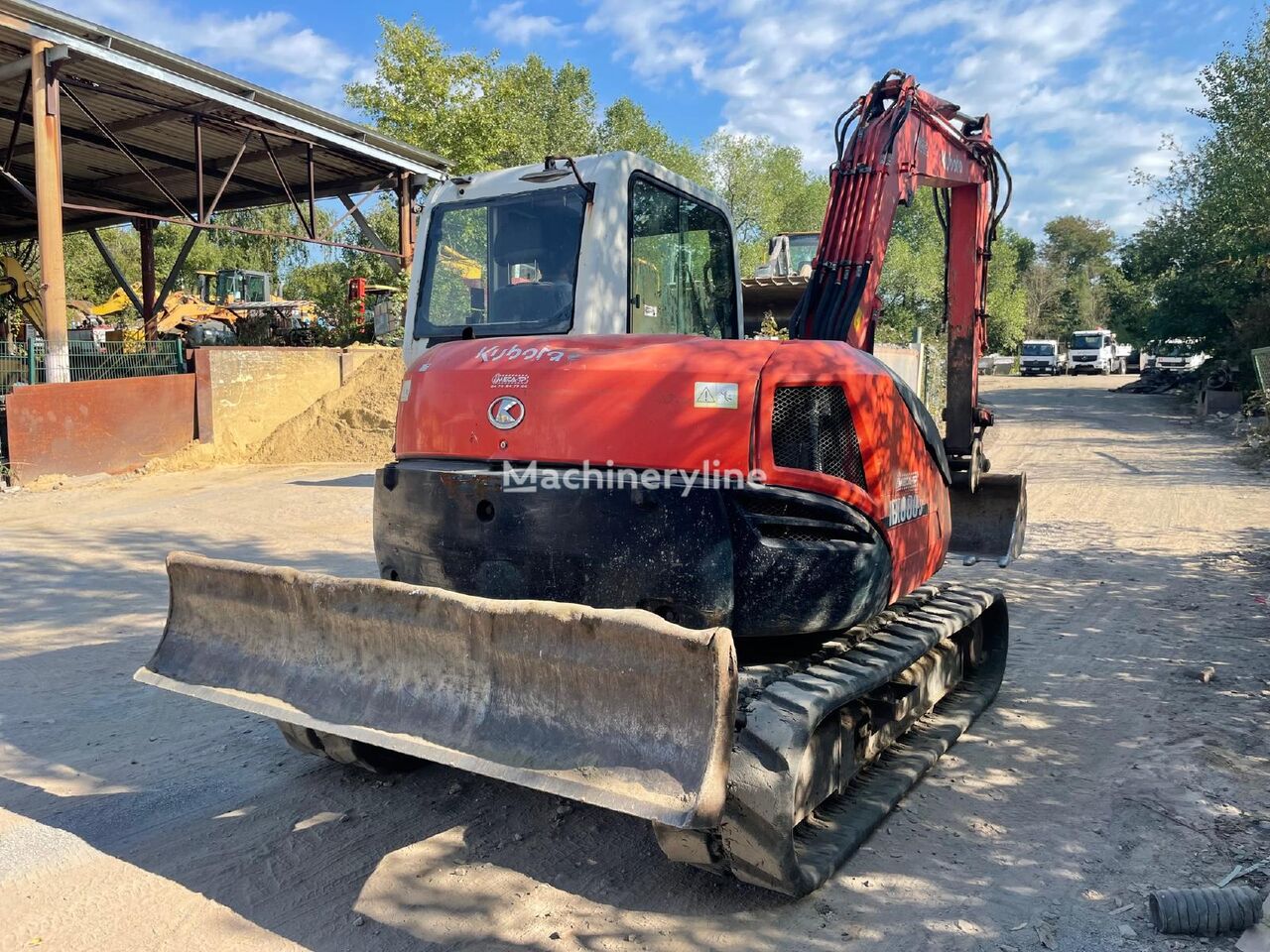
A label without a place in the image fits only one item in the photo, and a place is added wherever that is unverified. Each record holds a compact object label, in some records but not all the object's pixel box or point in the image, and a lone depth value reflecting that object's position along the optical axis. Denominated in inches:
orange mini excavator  114.7
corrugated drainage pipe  118.3
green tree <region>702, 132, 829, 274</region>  1800.0
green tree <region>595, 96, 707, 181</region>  1723.7
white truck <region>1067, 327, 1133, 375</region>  1753.2
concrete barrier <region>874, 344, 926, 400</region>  700.6
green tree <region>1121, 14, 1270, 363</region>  772.6
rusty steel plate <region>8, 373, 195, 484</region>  518.0
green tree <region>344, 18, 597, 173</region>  1109.7
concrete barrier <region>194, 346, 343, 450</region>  609.0
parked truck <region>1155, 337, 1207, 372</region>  1031.3
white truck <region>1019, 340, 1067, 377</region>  1731.1
